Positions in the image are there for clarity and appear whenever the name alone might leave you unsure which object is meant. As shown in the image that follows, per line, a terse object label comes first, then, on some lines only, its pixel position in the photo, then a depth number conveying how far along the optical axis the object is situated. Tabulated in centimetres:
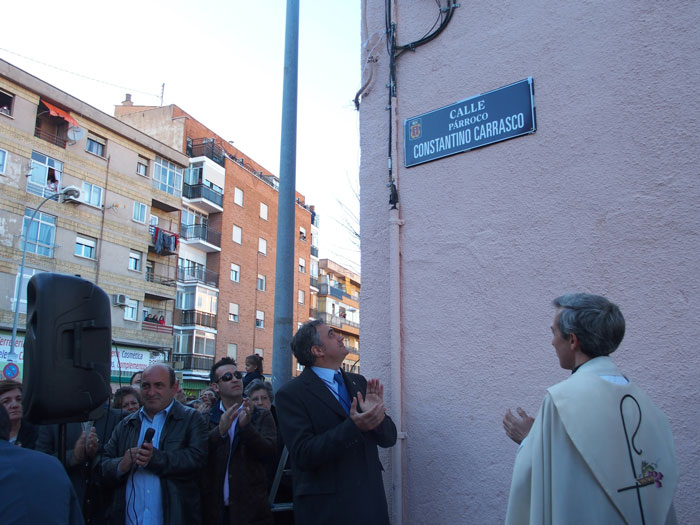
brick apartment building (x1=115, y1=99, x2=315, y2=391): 3778
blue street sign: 396
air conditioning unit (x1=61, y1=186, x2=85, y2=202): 2832
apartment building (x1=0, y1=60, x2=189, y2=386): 2709
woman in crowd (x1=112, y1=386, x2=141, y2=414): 580
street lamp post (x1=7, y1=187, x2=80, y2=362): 2381
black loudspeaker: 334
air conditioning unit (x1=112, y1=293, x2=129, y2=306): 3114
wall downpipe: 398
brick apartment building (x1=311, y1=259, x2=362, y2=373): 5772
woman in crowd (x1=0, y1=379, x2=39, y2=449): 430
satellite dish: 2975
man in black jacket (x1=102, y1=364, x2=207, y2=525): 403
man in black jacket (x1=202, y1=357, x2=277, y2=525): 430
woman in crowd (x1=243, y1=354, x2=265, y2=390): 719
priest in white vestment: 218
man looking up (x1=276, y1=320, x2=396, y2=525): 326
